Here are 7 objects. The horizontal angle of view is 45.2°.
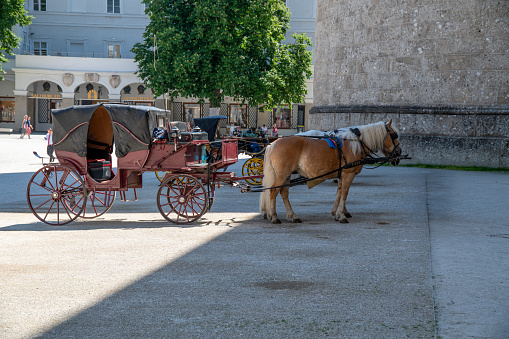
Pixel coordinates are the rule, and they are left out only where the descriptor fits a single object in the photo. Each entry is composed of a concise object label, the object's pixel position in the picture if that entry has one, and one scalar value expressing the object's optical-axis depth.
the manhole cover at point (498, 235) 8.55
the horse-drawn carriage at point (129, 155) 9.82
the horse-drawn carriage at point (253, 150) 16.20
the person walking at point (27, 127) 41.38
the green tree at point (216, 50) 35.56
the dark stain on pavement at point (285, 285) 5.82
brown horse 9.70
